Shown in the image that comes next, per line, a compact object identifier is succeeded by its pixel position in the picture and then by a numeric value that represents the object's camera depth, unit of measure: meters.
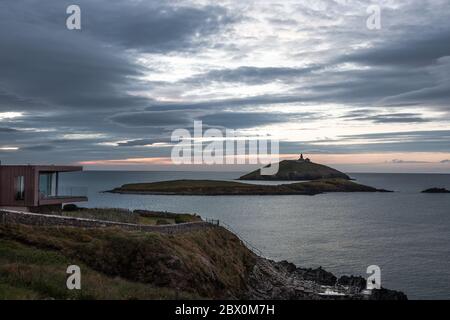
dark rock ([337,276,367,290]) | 49.30
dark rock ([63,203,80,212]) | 51.34
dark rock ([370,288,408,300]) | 42.84
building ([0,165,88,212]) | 43.19
